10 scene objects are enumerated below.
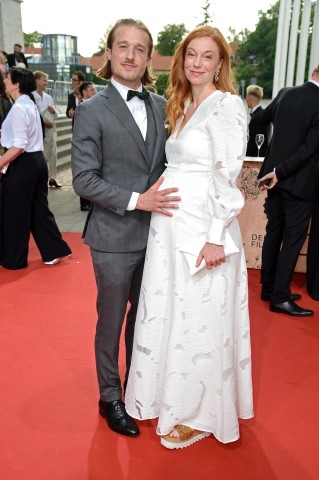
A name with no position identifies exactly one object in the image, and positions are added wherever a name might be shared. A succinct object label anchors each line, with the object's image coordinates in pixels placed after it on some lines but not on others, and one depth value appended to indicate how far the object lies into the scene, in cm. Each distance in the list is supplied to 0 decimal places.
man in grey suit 203
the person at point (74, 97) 811
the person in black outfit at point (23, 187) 430
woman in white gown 196
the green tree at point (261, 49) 4612
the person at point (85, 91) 703
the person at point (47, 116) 744
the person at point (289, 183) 349
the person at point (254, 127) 651
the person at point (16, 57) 1206
